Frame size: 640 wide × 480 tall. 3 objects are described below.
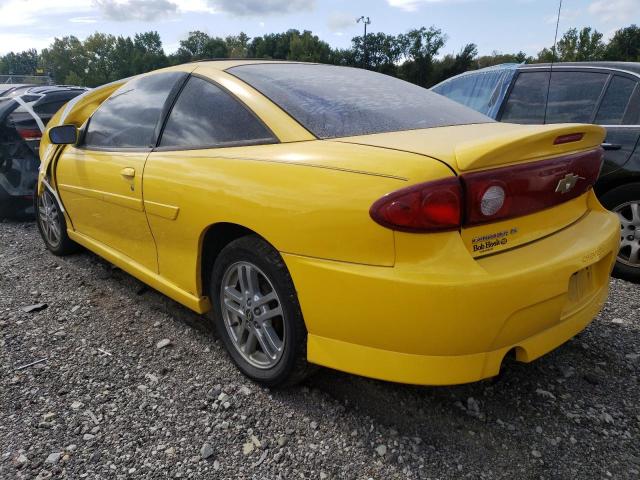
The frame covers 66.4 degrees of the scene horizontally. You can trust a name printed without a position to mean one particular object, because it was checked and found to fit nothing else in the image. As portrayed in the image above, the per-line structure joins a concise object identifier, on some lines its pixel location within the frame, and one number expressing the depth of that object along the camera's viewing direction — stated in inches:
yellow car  64.9
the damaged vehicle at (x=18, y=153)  212.7
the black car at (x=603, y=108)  135.7
